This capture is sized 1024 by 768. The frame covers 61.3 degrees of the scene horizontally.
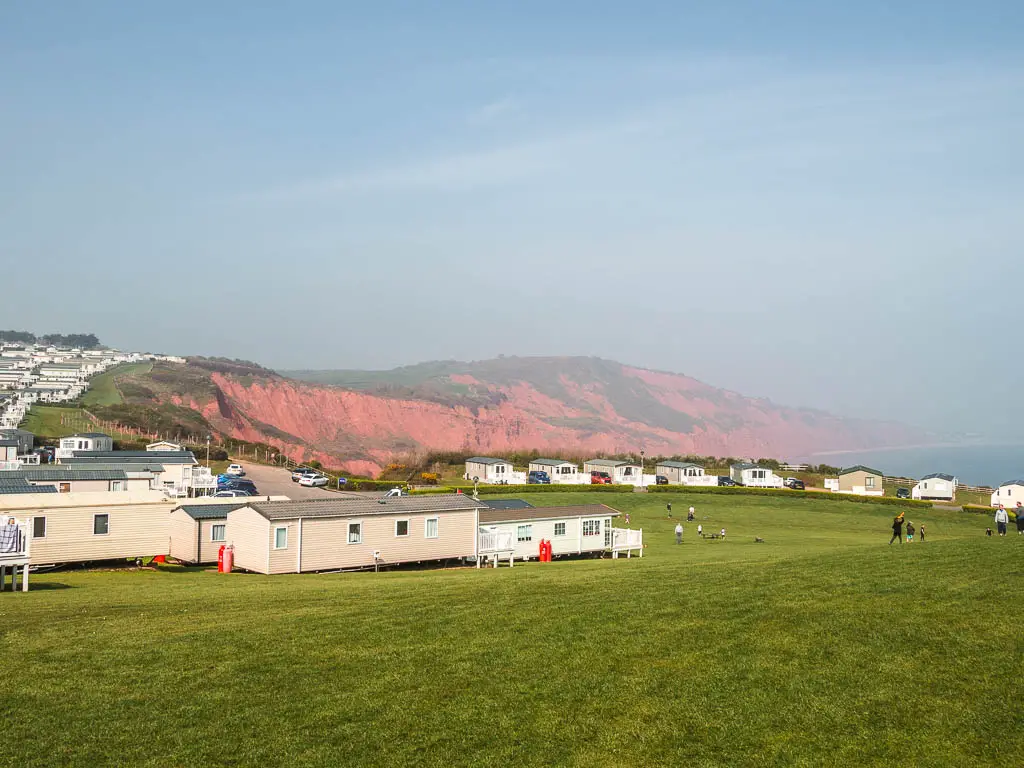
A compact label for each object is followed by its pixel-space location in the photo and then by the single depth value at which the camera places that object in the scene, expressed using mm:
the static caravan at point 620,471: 87606
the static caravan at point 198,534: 33688
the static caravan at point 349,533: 30891
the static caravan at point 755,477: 89062
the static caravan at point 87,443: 72188
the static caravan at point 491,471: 83412
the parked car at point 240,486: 58319
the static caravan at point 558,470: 83000
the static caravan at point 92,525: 29875
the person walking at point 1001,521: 37406
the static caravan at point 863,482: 80375
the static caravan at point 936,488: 77312
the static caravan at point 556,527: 37562
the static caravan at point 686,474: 88812
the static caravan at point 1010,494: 69688
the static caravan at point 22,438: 70062
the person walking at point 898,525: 35750
